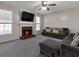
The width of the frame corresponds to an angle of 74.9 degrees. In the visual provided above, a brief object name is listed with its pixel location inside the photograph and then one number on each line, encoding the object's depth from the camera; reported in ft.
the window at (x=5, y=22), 10.62
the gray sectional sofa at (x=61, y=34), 13.57
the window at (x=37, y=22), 18.13
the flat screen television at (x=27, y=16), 13.69
